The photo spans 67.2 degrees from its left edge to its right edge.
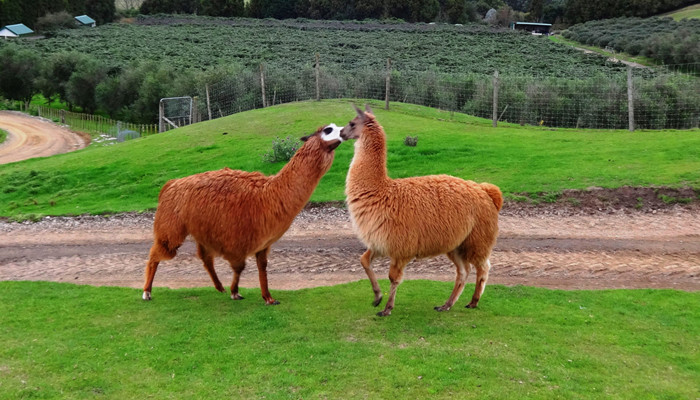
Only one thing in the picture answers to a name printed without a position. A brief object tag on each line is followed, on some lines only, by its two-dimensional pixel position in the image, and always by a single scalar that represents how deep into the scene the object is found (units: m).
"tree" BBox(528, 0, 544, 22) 98.44
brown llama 7.53
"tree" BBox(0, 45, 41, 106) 54.03
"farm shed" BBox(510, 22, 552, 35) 86.25
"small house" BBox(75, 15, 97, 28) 92.62
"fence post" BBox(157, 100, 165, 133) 27.89
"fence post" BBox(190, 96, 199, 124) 29.55
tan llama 7.17
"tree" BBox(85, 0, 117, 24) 100.12
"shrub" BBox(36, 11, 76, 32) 88.25
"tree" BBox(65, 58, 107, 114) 47.41
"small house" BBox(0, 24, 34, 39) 80.88
